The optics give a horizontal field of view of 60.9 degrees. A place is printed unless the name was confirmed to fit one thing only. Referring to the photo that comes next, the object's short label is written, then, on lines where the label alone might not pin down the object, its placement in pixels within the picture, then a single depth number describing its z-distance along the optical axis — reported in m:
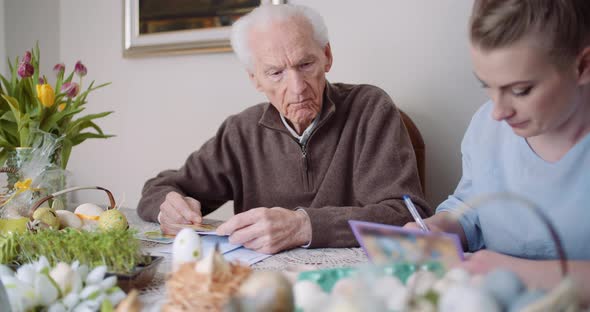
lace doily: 0.83
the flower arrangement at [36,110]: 1.46
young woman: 0.79
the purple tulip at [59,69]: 1.59
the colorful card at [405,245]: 0.52
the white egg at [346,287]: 0.45
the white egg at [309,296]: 0.49
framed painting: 2.46
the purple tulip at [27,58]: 1.46
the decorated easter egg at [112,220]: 1.13
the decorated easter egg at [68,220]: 1.17
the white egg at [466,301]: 0.43
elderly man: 1.47
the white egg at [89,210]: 1.27
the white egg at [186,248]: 0.67
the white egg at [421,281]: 0.50
